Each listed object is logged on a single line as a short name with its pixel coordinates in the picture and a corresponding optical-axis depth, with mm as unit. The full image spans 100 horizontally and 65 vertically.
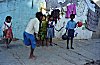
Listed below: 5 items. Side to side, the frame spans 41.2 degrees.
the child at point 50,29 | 5079
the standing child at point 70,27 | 4813
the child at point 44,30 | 5044
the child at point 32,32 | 3761
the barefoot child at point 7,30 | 4686
